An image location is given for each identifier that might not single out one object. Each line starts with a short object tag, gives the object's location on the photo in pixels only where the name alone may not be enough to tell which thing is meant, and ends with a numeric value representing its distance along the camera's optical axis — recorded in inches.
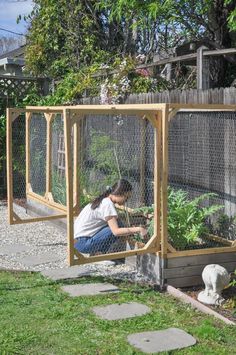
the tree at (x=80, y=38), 493.4
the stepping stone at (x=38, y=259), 264.9
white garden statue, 202.8
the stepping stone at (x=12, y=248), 287.4
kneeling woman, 235.8
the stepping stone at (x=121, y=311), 191.2
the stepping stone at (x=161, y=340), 165.0
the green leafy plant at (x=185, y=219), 232.1
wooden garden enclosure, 218.5
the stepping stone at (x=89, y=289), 215.3
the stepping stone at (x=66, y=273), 237.5
